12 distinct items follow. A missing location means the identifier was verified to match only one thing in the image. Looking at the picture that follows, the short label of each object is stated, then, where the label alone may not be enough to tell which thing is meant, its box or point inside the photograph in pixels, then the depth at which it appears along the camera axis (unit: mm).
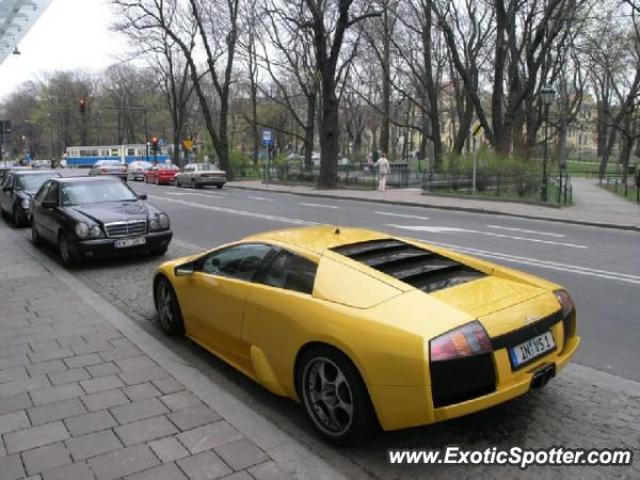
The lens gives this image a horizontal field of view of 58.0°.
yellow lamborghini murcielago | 3217
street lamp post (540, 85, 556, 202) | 20844
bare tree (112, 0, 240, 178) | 38812
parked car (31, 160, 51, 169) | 80188
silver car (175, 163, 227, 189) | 33781
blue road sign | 35031
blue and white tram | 72250
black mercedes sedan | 9523
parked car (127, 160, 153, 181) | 46281
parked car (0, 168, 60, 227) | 15336
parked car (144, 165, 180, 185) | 39125
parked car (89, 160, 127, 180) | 43500
